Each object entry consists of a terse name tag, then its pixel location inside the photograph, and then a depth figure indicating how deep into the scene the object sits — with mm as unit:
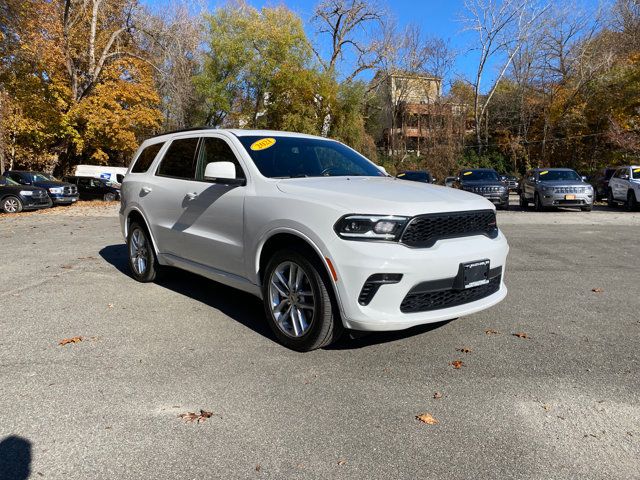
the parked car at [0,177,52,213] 20391
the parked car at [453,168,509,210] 19656
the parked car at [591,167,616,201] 22953
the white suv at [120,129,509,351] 3705
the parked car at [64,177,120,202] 29714
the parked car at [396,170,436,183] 18138
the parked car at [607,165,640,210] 18250
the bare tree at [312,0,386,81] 46281
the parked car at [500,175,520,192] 38281
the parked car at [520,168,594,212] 17844
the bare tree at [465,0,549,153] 47938
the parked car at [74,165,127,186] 33156
